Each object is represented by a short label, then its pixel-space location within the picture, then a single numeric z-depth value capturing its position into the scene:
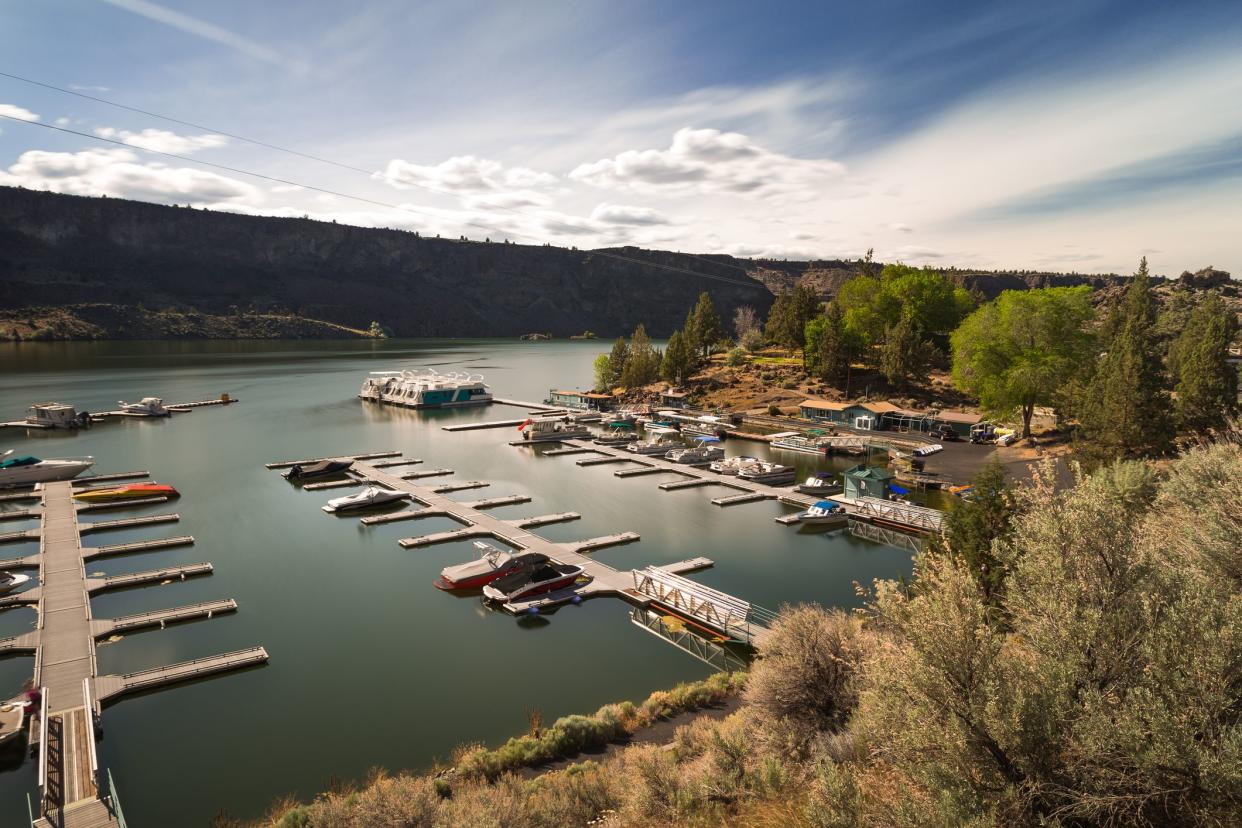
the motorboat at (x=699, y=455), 54.25
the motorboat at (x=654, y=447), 57.84
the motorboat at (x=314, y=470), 48.56
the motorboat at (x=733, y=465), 50.06
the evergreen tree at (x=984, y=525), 20.22
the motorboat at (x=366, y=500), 40.50
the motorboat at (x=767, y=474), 48.72
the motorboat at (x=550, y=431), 63.72
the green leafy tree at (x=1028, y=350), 56.53
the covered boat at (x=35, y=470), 43.94
